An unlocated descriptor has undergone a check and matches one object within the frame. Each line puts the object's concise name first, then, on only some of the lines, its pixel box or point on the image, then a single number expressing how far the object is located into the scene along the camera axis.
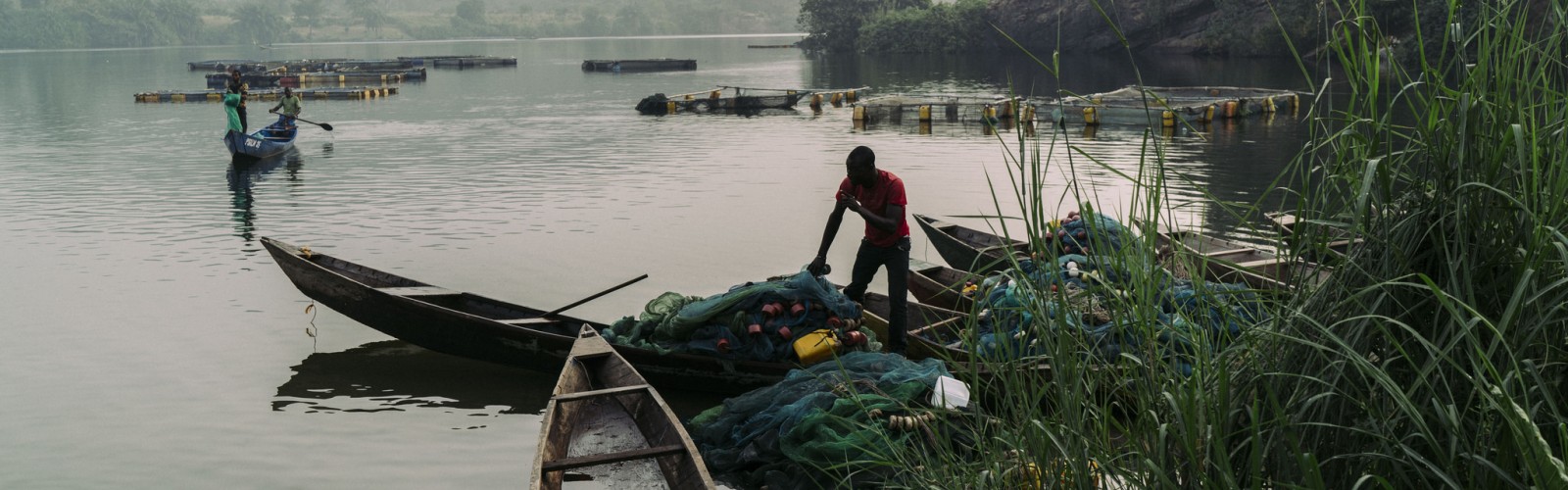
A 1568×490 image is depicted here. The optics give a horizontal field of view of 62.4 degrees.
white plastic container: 7.17
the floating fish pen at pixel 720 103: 38.94
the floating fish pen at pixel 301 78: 55.94
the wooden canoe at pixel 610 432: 7.01
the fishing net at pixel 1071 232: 11.06
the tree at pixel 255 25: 172.00
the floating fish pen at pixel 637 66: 71.79
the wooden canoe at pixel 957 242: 12.27
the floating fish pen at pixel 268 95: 44.31
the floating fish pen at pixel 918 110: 33.50
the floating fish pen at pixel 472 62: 78.94
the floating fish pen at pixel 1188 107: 30.16
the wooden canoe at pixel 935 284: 10.71
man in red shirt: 8.81
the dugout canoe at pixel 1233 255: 10.72
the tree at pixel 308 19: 194.00
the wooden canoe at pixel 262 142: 24.50
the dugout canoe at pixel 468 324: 9.30
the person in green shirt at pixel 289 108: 26.45
